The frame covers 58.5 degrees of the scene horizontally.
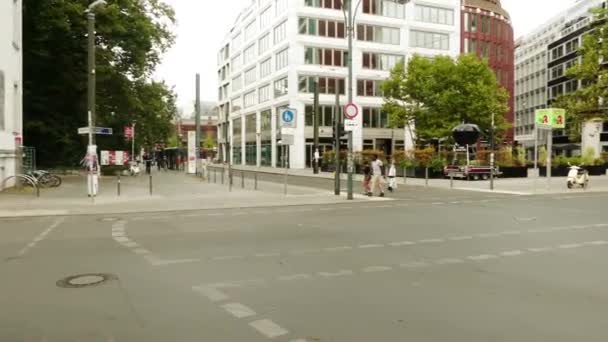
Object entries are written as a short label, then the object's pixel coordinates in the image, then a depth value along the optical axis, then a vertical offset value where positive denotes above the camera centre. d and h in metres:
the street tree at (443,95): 45.41 +5.46
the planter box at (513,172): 35.41 -0.84
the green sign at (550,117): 25.30 +1.99
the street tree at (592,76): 28.59 +4.49
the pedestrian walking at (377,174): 22.27 -0.61
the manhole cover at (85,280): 6.50 -1.50
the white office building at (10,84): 22.44 +3.30
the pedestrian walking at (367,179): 22.07 -0.83
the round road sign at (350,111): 19.55 +1.74
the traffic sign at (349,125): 19.84 +1.25
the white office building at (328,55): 59.12 +11.94
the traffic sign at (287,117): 20.36 +1.57
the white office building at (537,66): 89.56 +17.41
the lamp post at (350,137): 19.55 +0.82
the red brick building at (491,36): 78.19 +18.33
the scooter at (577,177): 25.02 -0.83
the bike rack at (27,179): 21.44 -0.84
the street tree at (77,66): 30.98 +5.85
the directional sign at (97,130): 19.05 +1.02
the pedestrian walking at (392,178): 24.50 -0.86
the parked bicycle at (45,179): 24.05 -0.90
